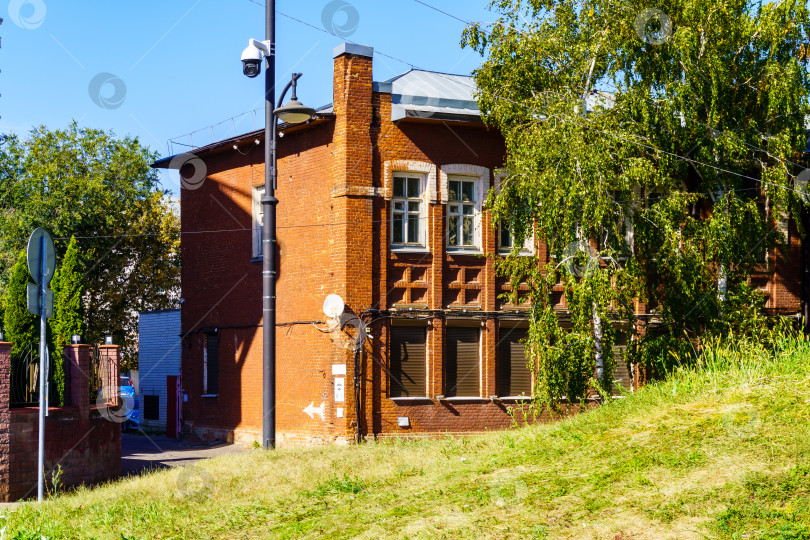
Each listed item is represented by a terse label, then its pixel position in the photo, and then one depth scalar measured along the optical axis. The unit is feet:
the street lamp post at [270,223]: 55.98
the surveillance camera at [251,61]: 56.90
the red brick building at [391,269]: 69.10
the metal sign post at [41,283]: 40.68
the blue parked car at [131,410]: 103.04
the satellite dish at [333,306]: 67.10
